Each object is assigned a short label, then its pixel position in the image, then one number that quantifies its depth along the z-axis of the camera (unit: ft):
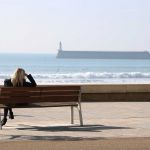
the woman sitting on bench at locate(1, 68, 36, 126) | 36.24
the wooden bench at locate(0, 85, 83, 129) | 35.06
